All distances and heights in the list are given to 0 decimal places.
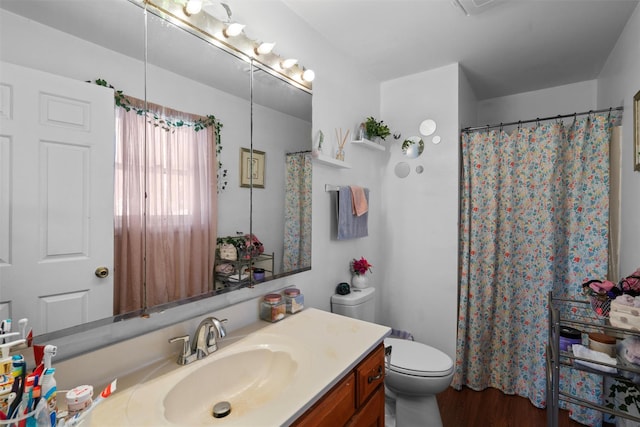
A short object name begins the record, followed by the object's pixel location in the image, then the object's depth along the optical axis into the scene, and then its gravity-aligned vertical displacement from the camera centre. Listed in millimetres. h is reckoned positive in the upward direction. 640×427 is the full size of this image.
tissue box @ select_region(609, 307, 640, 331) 1165 -416
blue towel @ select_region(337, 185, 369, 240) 2014 -45
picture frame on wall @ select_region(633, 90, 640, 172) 1574 +446
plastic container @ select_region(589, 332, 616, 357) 1314 -565
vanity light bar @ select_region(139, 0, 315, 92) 1107 +742
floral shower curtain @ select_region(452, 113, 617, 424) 2037 -192
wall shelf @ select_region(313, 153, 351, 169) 1798 +313
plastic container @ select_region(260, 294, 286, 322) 1437 -455
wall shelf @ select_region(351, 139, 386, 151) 2219 +508
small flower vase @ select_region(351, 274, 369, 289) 2207 -497
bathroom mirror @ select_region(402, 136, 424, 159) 2483 +539
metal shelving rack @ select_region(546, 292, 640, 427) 1162 -638
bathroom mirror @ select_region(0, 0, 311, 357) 812 +455
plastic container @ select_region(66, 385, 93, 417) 640 -398
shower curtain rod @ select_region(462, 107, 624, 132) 1930 +655
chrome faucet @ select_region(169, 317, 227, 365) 1069 -470
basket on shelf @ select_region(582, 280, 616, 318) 1342 -372
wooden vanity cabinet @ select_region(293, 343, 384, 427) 927 -647
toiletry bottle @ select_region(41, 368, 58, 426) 602 -355
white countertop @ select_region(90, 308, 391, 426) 791 -519
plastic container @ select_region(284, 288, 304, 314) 1538 -446
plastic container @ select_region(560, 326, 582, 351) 1455 -601
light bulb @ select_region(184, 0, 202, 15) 1142 +765
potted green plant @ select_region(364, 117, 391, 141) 2328 +635
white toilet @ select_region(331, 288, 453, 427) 1681 -921
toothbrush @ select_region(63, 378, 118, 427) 591 -405
